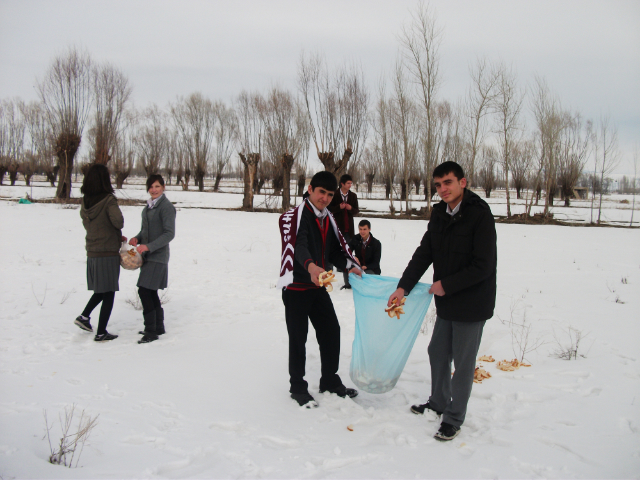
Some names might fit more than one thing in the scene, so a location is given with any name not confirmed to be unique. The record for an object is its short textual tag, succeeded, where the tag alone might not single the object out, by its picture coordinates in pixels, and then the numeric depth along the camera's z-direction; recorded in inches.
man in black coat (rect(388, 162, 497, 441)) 106.3
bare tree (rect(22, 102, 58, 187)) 1514.5
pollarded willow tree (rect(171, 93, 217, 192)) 1683.1
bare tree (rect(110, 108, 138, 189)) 1505.4
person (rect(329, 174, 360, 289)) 270.6
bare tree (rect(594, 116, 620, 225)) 929.0
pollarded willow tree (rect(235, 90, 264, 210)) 989.2
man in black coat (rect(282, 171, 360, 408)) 125.8
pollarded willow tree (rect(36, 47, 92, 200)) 930.7
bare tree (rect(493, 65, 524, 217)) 922.1
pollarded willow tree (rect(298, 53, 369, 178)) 853.8
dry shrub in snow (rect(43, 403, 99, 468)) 89.7
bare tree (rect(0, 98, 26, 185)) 1574.7
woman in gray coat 179.5
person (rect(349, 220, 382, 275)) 261.6
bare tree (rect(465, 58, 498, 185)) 910.4
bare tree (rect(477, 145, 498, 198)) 1942.7
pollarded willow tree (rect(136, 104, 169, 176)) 1733.5
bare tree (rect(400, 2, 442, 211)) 864.9
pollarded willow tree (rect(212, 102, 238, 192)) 1680.6
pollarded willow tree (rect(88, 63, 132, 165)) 986.1
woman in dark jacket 174.1
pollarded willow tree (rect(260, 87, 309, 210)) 1029.8
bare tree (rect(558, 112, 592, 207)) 1332.4
